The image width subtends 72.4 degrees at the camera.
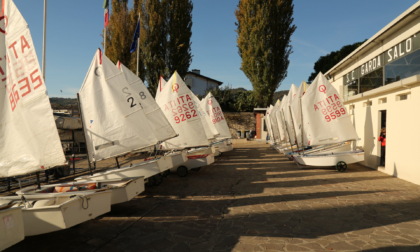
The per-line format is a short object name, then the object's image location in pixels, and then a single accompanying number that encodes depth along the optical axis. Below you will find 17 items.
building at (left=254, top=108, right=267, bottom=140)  35.84
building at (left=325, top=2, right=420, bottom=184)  9.98
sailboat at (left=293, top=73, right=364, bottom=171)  13.40
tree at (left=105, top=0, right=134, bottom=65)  27.86
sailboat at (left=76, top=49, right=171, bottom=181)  8.77
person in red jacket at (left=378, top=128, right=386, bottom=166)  12.46
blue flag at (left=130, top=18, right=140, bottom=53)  17.88
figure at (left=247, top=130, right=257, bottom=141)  37.34
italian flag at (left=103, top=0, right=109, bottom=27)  16.21
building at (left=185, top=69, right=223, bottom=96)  47.12
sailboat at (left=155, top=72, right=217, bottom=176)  13.27
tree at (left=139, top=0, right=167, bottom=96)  30.73
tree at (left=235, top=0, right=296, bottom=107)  34.28
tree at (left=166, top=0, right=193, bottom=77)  31.80
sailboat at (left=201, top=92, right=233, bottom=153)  21.06
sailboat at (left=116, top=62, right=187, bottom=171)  11.20
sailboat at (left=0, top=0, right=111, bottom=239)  5.32
